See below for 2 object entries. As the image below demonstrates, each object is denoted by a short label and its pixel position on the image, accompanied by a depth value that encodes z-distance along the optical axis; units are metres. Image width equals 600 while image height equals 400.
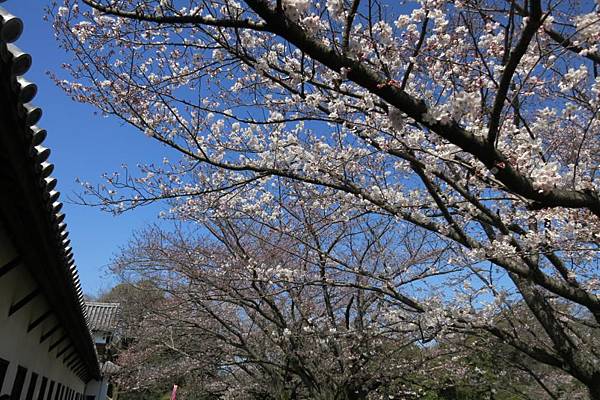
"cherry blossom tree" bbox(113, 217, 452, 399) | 10.02
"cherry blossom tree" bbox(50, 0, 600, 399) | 2.97
